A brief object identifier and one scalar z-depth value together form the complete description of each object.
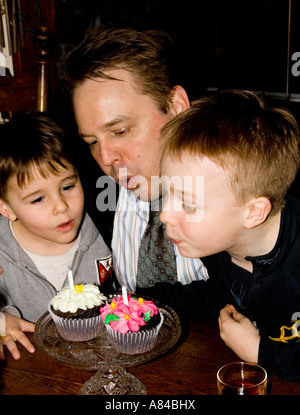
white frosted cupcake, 0.52
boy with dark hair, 0.69
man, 0.67
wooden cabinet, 1.02
